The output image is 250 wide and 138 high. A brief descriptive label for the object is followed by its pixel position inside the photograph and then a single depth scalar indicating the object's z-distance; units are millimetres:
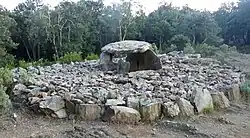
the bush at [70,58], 11211
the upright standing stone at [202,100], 5099
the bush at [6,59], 14468
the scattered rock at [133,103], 4746
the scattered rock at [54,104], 4707
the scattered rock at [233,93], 5911
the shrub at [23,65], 10121
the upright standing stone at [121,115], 4500
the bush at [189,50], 11227
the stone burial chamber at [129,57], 7648
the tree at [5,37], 14500
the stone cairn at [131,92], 4680
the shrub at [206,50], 11086
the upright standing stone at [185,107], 4875
